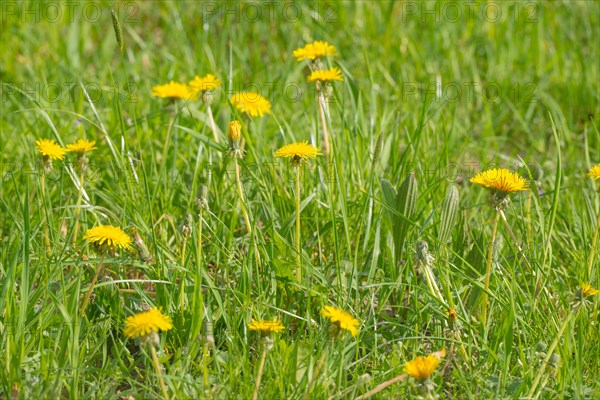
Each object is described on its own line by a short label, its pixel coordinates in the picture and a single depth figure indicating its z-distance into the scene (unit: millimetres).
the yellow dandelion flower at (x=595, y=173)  4151
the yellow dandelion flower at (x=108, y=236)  3795
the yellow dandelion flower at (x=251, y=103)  5168
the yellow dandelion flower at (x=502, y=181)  3881
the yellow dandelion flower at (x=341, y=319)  3387
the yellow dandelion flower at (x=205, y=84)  5248
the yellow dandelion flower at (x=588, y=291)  3784
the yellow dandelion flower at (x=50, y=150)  4543
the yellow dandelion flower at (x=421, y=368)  3285
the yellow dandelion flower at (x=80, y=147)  4652
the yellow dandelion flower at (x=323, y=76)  4809
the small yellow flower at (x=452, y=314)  3883
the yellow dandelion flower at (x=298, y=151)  4180
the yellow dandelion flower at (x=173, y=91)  5469
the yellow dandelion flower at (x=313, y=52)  5187
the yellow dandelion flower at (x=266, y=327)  3488
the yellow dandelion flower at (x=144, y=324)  3359
